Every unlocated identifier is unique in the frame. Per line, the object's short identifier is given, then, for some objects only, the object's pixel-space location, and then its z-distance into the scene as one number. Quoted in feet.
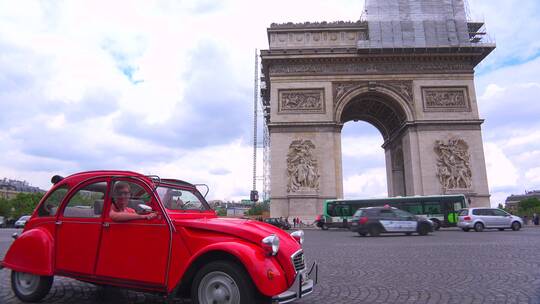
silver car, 67.41
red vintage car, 11.23
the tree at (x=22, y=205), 204.54
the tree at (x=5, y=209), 208.33
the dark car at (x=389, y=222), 55.77
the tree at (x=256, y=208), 237.55
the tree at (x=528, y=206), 251.27
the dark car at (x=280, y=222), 79.10
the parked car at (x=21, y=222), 98.02
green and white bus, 79.30
